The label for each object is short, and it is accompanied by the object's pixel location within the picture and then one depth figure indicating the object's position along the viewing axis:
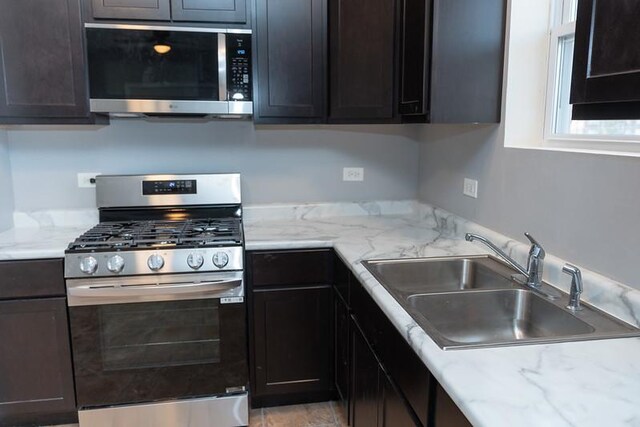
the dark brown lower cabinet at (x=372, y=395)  1.48
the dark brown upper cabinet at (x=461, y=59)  1.96
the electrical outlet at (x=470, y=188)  2.31
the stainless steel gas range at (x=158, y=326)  2.13
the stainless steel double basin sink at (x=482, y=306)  1.35
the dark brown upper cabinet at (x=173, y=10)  2.25
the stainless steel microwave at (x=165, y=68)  2.25
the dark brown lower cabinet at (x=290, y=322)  2.32
